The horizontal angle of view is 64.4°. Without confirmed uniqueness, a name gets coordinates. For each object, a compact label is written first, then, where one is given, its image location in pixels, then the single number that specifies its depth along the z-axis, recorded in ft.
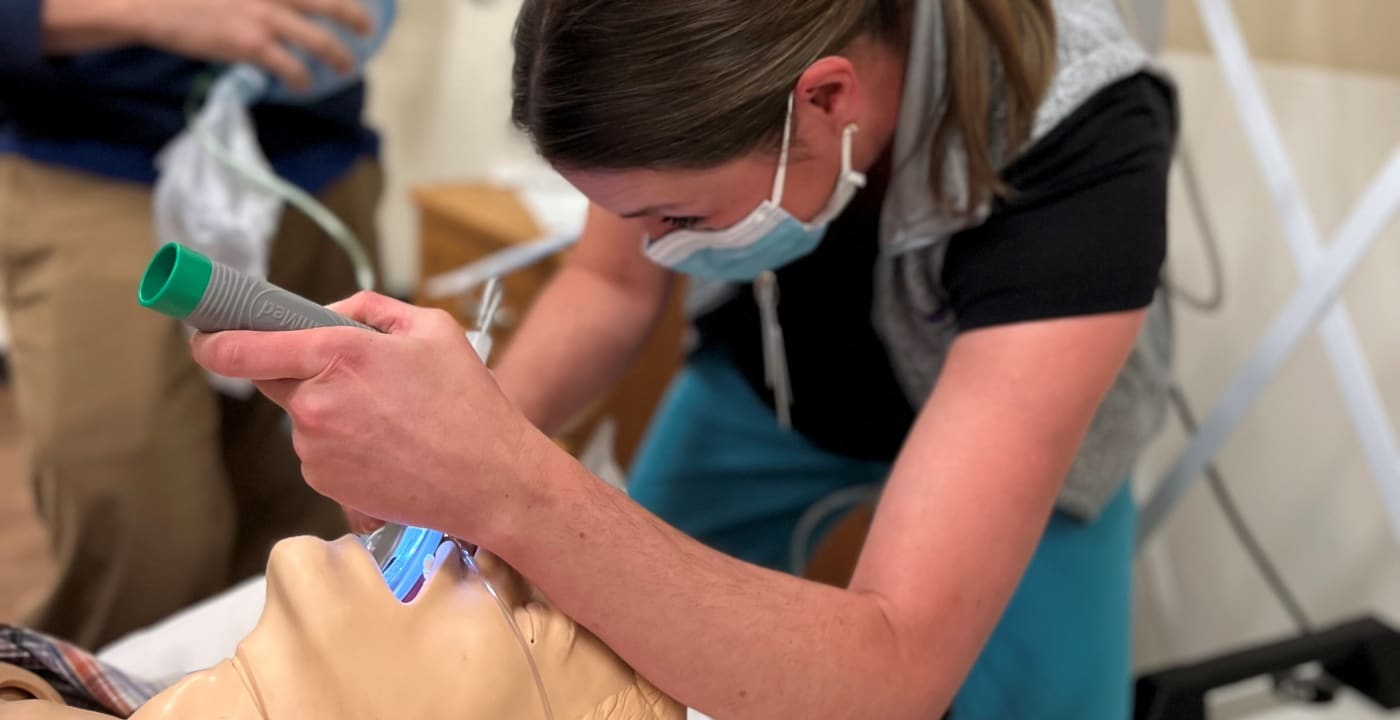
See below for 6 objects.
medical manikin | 1.59
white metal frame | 3.14
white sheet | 2.78
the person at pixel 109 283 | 3.47
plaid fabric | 1.95
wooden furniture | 5.74
